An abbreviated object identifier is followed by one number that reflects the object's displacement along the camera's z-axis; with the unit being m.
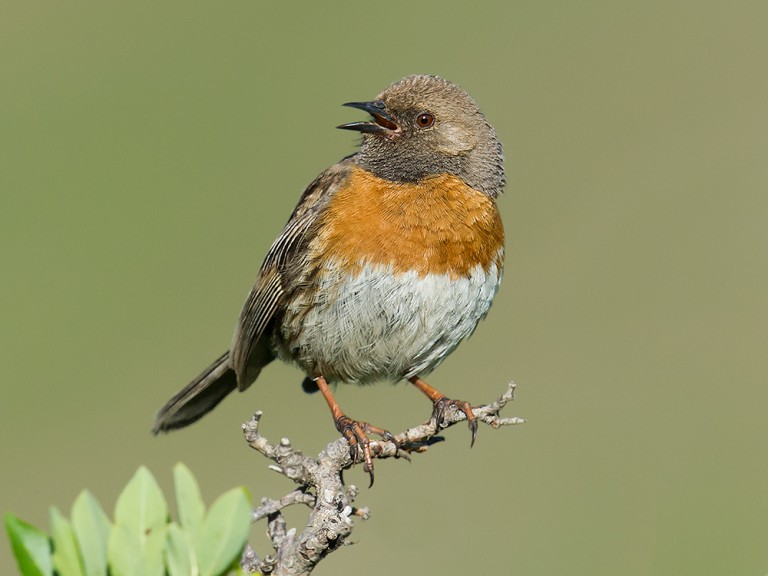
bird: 4.05
